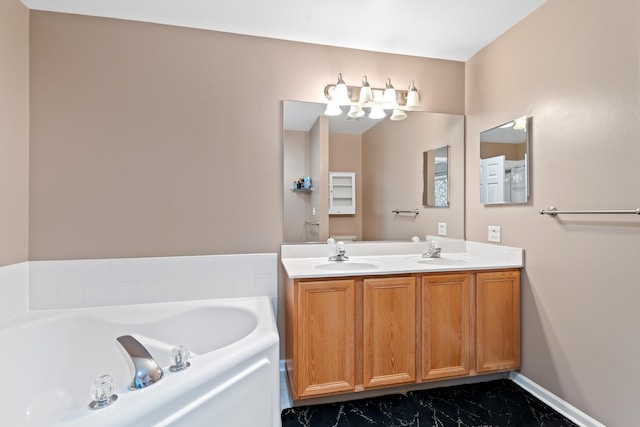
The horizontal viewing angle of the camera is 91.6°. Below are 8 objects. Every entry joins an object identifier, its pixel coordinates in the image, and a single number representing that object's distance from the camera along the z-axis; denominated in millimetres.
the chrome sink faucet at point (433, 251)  2373
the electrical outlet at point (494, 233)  2247
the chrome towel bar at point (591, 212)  1401
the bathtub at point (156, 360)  1007
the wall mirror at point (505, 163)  2014
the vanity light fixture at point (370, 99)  2293
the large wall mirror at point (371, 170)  2283
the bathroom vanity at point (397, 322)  1778
